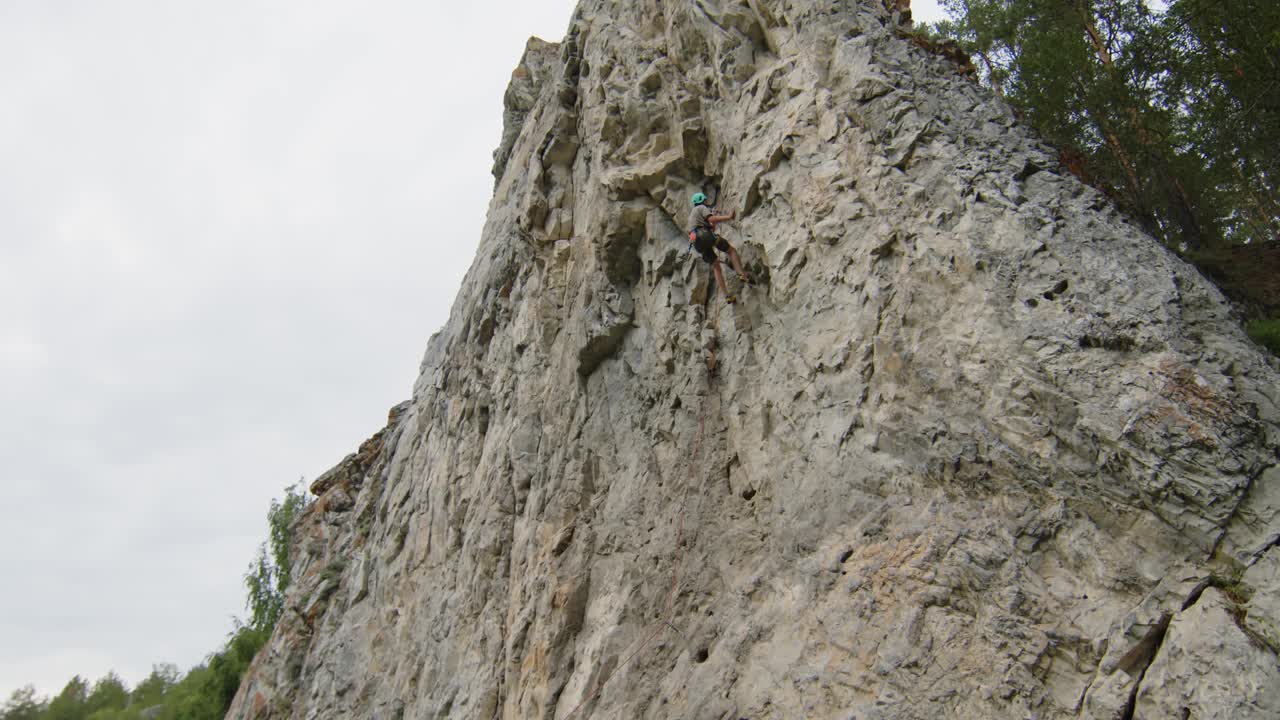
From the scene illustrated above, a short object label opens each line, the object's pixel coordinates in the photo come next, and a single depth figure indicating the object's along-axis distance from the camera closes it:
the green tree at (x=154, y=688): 58.31
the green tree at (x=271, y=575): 29.23
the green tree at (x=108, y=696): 59.47
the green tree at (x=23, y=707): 56.31
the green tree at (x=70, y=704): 57.22
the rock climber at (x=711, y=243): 9.87
